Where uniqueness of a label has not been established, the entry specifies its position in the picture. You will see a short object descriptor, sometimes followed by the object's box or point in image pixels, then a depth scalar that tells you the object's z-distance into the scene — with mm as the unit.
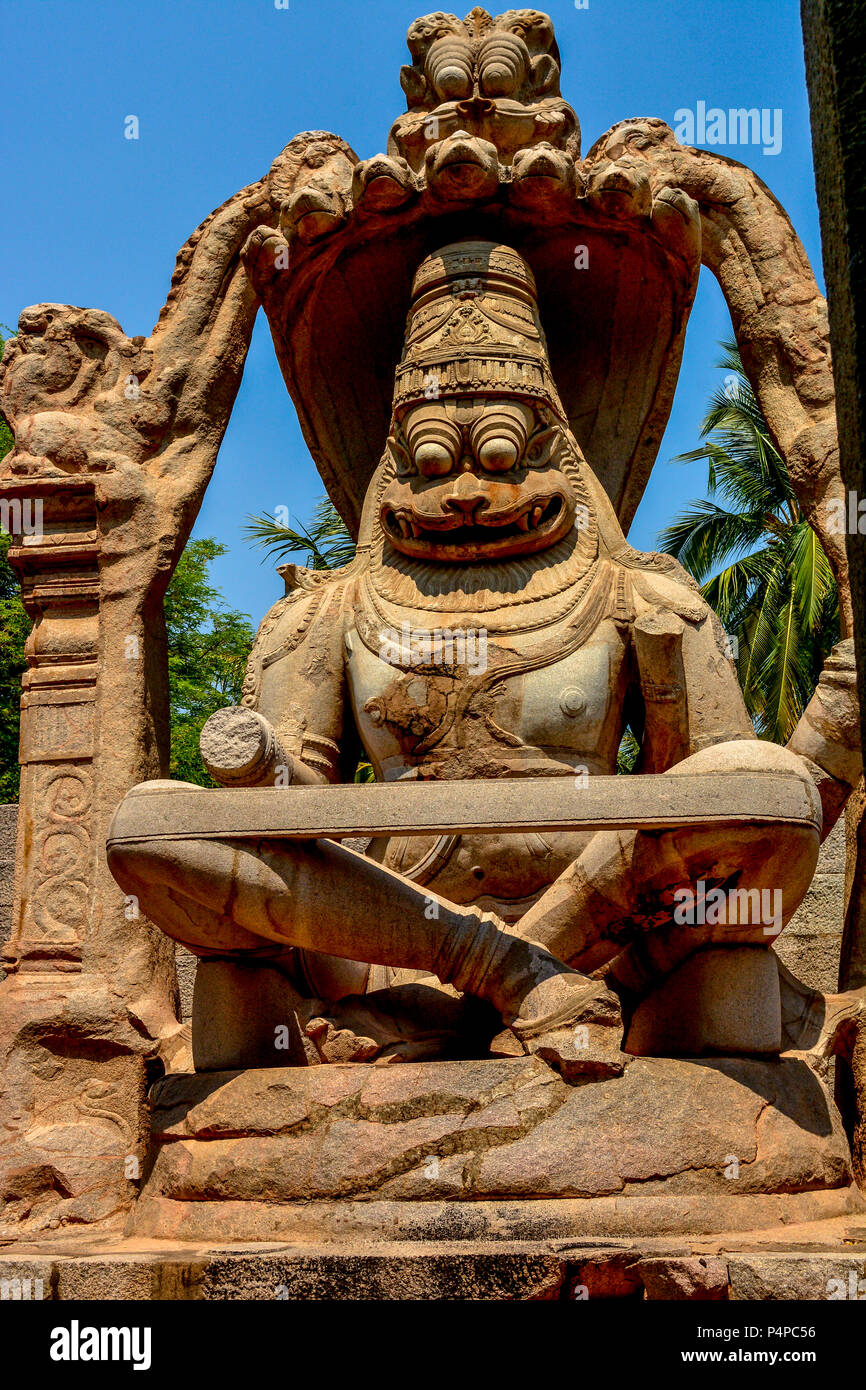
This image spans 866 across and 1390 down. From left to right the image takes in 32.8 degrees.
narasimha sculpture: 4145
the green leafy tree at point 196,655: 16500
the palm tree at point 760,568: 16547
